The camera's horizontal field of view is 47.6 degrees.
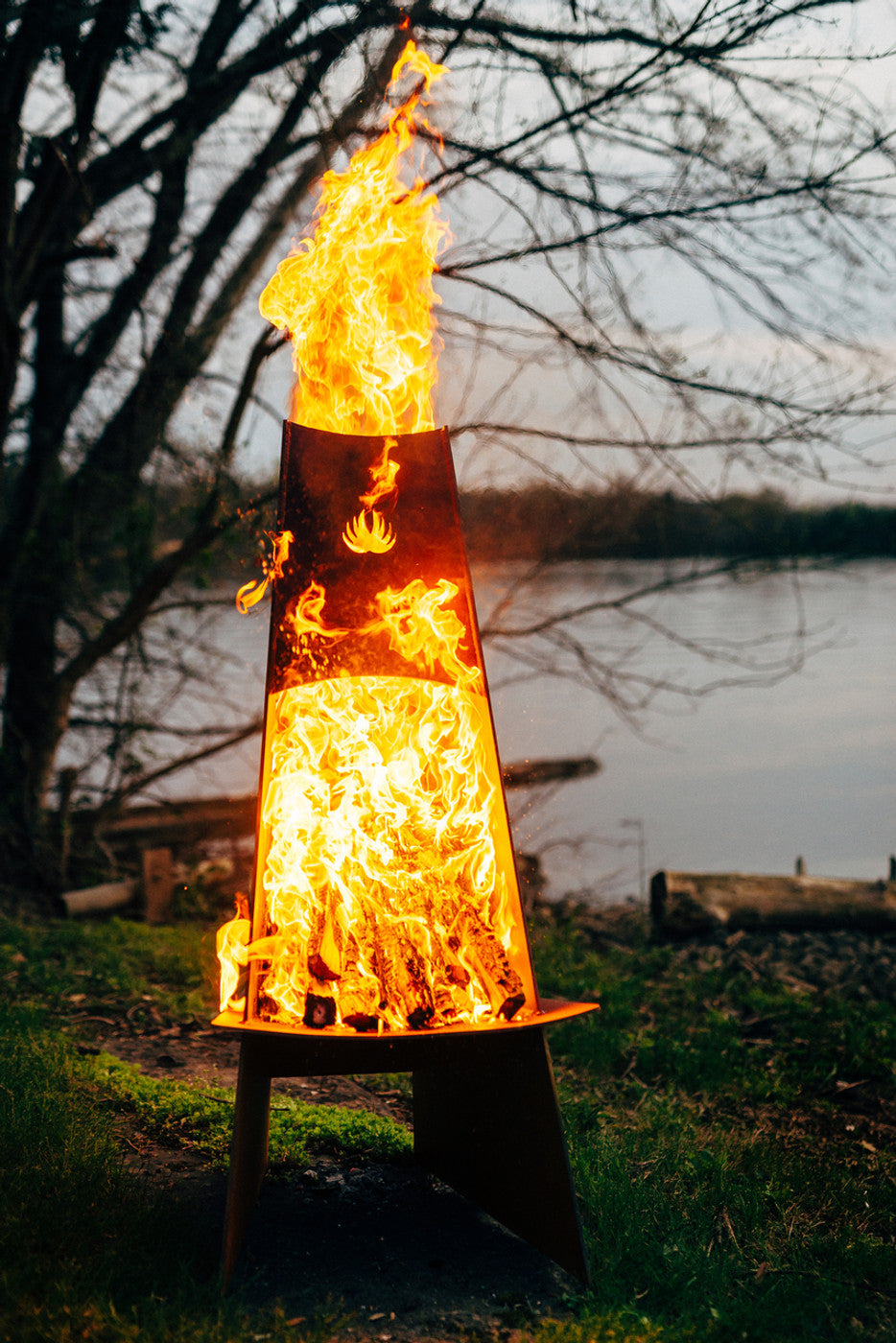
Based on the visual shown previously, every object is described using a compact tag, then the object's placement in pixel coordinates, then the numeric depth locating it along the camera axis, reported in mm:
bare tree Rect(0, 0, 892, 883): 5145
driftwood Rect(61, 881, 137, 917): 7480
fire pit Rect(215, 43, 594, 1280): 3004
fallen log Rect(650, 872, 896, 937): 7027
